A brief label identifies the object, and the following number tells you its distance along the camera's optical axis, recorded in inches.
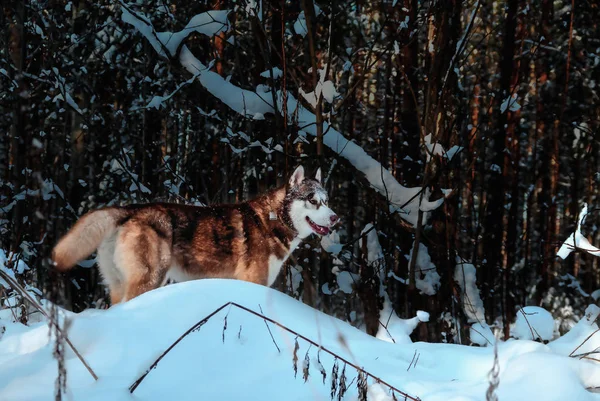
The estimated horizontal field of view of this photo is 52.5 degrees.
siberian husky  202.7
